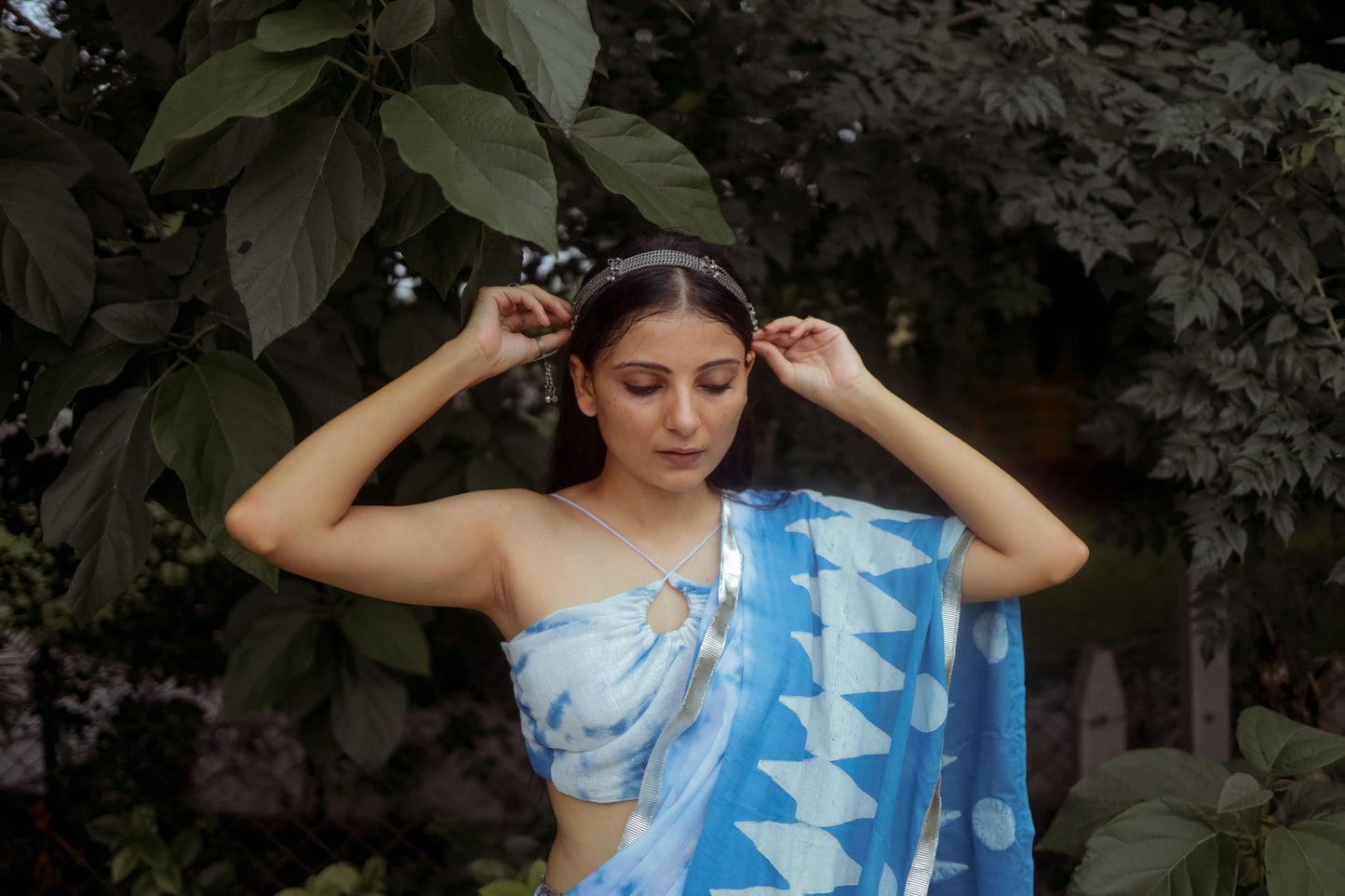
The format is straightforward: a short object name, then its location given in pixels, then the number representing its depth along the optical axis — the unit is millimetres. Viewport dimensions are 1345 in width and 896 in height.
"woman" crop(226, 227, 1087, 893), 1531
